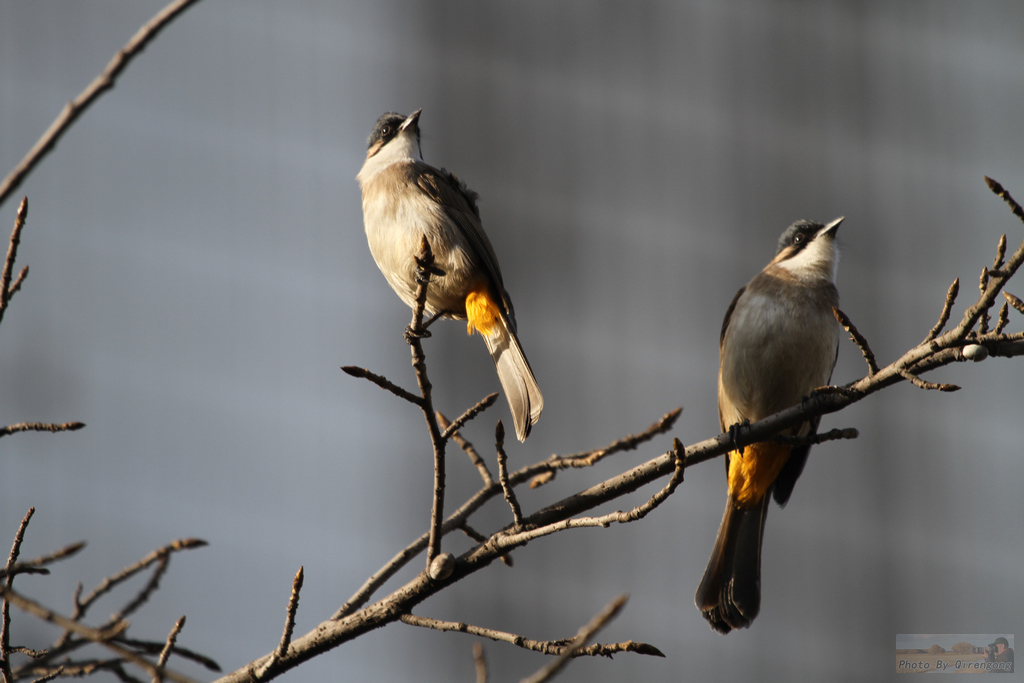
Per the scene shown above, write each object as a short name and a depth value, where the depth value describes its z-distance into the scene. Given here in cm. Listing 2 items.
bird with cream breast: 812
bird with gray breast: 979
